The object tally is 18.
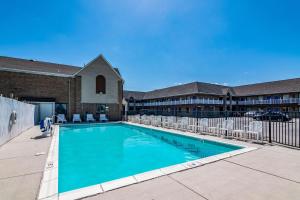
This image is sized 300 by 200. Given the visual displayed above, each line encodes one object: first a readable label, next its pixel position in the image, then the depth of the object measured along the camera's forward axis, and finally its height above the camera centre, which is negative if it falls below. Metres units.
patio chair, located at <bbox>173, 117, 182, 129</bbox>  13.67 -1.68
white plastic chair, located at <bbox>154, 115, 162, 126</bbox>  15.70 -1.68
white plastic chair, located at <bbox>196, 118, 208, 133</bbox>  11.15 -1.49
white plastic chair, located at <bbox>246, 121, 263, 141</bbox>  8.18 -1.40
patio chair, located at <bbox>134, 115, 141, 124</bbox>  19.21 -1.92
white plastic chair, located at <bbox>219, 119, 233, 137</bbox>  9.59 -1.38
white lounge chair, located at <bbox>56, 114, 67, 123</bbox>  19.12 -1.83
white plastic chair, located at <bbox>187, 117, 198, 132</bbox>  11.98 -1.60
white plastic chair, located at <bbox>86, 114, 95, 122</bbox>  21.13 -1.92
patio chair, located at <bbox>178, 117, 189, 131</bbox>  12.76 -1.60
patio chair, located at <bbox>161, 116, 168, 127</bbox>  14.95 -1.65
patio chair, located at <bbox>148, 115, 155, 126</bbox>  16.66 -1.71
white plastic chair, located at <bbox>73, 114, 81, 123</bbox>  20.29 -1.85
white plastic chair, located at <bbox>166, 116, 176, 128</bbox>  14.18 -1.62
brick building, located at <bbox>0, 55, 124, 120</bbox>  18.33 +2.17
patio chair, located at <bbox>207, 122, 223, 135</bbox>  10.50 -1.82
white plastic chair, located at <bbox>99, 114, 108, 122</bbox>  22.11 -2.01
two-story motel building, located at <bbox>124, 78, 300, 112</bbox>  35.69 +1.69
